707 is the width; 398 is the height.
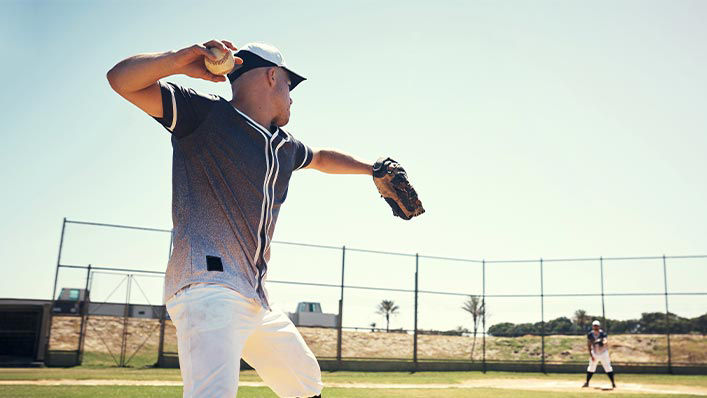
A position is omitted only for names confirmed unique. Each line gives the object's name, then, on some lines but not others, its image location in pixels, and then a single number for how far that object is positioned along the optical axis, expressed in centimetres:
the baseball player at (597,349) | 1847
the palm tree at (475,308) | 2552
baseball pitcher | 257
